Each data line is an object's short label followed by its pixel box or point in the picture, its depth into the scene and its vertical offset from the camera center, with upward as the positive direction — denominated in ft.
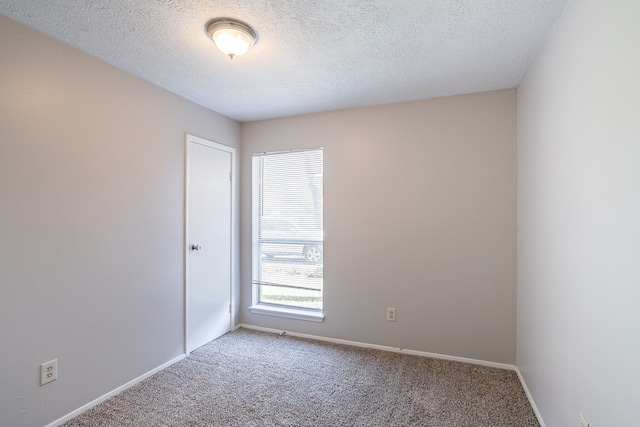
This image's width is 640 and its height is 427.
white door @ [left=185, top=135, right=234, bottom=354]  9.69 -0.96
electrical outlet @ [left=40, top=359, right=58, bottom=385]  6.10 -3.24
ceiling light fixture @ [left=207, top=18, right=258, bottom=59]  5.73 +3.46
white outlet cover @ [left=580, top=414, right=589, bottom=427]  4.44 -3.08
